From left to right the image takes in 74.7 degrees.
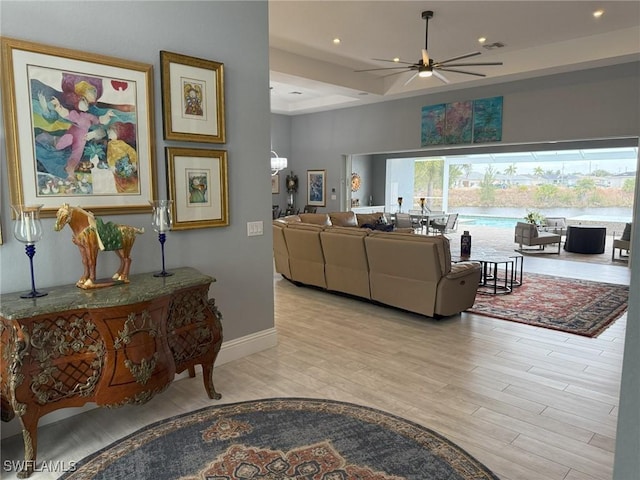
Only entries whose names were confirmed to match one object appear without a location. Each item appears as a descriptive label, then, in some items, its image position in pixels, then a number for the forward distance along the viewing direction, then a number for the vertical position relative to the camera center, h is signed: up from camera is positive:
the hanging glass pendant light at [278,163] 9.18 +0.67
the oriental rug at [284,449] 2.33 -1.53
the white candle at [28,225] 2.43 -0.18
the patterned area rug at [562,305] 4.86 -1.48
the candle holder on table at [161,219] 3.02 -0.18
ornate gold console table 2.29 -0.90
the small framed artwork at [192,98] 3.22 +0.76
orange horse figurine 2.56 -0.26
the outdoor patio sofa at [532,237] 9.62 -1.01
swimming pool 15.95 -1.06
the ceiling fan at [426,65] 5.83 +1.83
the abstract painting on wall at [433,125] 9.14 +1.50
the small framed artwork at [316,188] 11.78 +0.16
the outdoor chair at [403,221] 10.97 -0.72
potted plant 10.39 -0.65
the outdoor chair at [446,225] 12.04 -0.92
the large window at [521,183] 13.52 +0.36
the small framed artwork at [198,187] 3.32 +0.06
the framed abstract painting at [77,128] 2.57 +0.44
